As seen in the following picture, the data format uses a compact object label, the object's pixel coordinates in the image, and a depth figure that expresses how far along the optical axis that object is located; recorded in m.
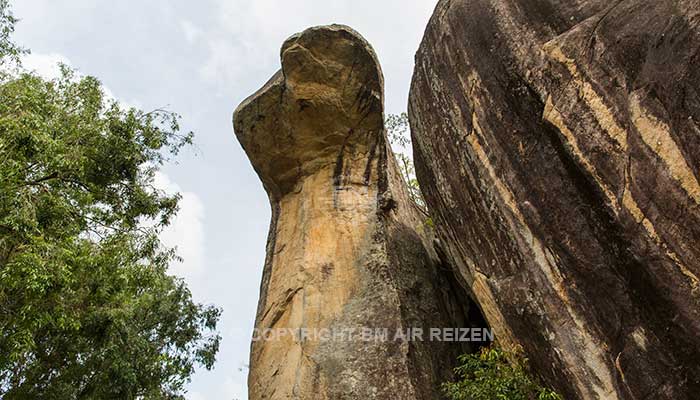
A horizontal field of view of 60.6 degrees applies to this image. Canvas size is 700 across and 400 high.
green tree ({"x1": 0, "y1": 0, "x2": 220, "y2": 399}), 10.67
